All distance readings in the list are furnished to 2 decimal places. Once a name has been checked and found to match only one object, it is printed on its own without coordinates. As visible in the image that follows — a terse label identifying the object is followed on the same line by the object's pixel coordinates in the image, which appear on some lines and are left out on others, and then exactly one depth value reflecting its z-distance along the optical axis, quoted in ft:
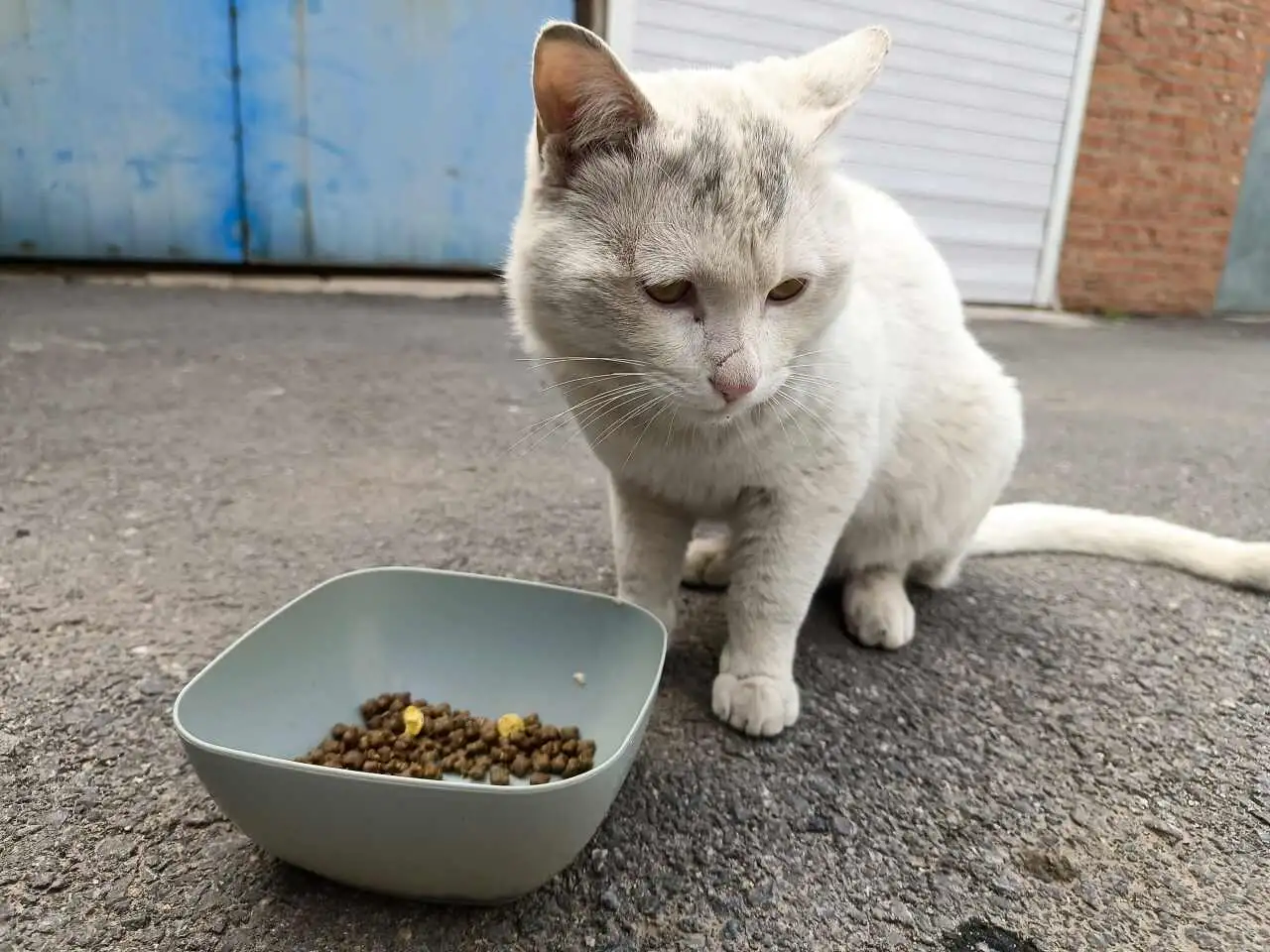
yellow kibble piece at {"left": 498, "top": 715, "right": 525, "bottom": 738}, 1.02
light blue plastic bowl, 0.73
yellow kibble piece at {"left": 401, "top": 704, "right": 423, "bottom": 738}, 1.01
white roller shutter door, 4.57
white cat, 0.93
